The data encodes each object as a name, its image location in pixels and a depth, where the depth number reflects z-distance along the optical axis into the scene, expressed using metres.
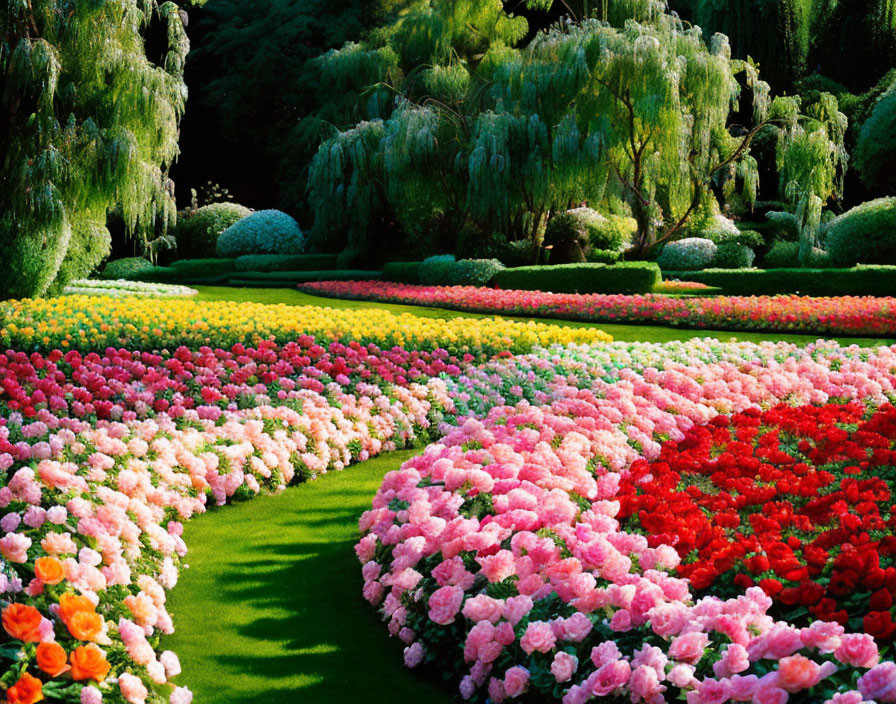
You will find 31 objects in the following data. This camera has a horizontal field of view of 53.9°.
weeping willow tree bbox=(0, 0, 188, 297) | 11.48
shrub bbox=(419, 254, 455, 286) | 19.05
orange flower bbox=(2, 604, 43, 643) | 2.61
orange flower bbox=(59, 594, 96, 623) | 2.76
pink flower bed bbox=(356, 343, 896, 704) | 2.40
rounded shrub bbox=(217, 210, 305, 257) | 26.97
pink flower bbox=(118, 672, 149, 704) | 2.65
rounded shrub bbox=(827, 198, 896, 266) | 18.62
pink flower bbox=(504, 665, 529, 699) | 2.63
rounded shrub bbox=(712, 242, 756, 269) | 23.75
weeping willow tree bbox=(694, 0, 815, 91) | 29.36
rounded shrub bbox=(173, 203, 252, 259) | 28.98
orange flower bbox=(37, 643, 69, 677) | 2.50
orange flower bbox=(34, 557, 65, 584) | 2.87
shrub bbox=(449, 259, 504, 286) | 18.62
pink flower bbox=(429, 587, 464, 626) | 3.04
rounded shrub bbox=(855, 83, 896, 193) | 21.75
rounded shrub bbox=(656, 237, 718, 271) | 24.20
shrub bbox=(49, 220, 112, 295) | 15.25
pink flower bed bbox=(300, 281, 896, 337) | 11.87
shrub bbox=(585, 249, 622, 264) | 21.36
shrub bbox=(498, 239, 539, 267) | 20.34
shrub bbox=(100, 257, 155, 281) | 23.88
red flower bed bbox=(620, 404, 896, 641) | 2.84
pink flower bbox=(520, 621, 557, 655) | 2.63
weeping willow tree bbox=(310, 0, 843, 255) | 17.39
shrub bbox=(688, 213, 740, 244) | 25.81
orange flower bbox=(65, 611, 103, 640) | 2.69
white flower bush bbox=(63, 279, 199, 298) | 16.11
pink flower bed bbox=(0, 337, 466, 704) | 2.76
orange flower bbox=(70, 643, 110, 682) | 2.57
